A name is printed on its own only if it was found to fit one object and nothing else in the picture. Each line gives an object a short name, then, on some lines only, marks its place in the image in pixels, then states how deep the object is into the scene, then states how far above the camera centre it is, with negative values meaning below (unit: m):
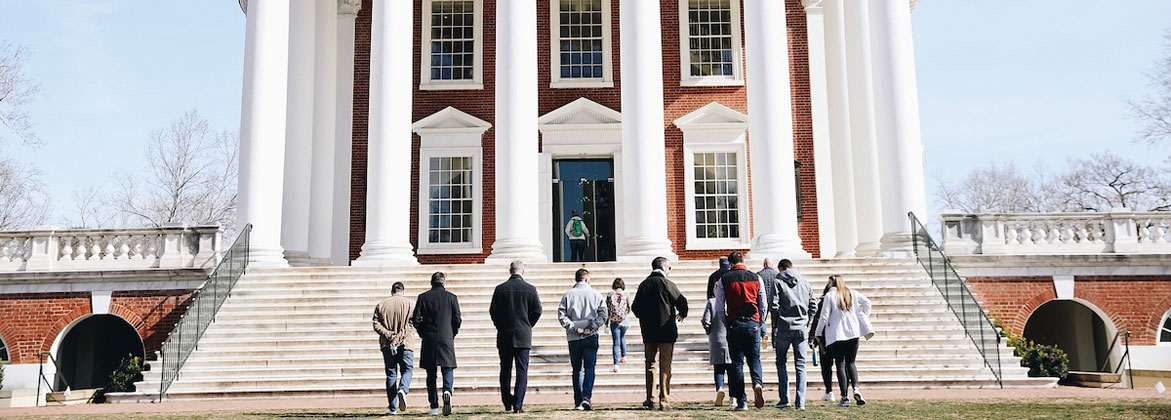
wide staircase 14.25 -0.74
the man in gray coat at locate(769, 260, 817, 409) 11.04 -0.34
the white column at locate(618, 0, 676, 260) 19.72 +3.25
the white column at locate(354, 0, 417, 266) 19.64 +3.11
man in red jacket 10.55 -0.35
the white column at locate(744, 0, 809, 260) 19.67 +3.16
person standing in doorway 22.98 +1.36
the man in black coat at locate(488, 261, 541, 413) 10.63 -0.34
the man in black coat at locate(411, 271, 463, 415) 10.67 -0.37
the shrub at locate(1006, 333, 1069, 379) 16.37 -1.32
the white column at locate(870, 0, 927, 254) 19.86 +3.40
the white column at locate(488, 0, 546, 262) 19.75 +3.26
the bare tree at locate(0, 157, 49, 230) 44.40 +5.26
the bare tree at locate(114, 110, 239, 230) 46.28 +4.74
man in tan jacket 10.87 -0.49
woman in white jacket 11.02 -0.47
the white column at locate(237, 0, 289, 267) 19.64 +3.50
